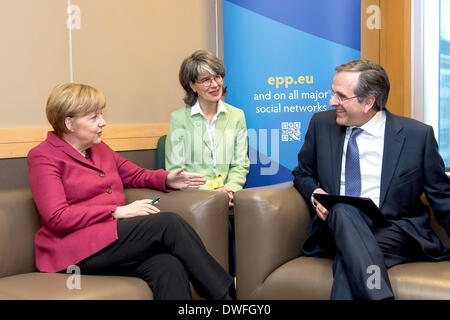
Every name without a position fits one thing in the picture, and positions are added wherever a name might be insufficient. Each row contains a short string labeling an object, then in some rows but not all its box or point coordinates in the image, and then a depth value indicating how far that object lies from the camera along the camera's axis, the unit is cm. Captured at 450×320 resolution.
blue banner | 326
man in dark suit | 223
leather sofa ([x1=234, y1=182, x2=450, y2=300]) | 221
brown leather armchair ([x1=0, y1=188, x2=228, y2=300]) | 192
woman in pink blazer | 212
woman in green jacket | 317
